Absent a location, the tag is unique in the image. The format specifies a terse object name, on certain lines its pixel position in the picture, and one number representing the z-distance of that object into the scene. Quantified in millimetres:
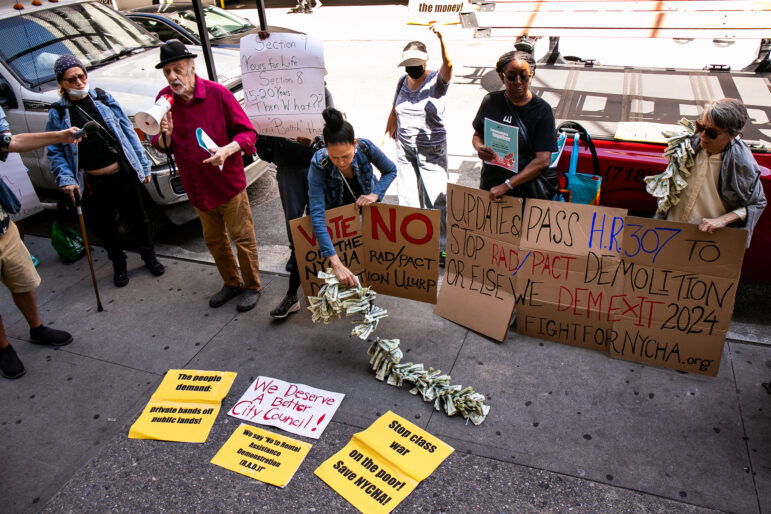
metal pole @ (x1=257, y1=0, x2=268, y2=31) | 5018
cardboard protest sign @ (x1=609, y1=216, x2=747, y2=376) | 3096
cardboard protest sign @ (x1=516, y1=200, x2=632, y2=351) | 3369
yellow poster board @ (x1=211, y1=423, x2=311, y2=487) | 2936
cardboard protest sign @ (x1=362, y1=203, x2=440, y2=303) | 3725
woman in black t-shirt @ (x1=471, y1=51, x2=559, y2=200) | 3375
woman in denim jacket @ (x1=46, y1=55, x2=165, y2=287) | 4105
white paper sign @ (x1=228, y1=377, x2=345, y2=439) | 3223
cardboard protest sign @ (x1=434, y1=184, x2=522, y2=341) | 3627
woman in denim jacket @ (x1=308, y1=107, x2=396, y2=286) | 3312
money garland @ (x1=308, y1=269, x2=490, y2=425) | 3289
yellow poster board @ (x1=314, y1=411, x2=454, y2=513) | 2768
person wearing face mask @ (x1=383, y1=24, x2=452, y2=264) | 4148
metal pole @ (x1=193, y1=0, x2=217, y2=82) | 4746
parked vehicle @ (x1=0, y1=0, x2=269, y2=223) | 5281
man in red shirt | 3658
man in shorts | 3502
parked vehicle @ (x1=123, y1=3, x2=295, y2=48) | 8273
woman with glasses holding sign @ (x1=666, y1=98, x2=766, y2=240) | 2926
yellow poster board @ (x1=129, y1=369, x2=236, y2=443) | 3244
